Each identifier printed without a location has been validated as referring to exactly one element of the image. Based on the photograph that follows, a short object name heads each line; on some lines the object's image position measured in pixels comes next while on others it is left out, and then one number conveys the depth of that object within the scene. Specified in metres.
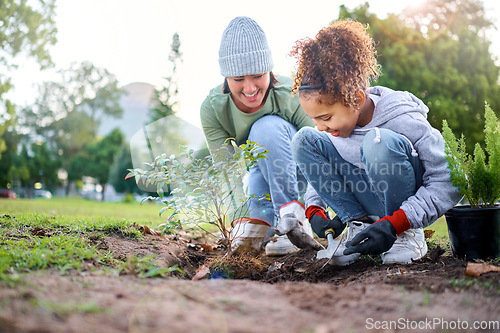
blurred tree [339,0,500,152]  14.86
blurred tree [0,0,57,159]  11.23
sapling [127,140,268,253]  2.67
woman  3.05
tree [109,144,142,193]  30.94
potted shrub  2.29
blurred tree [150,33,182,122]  17.93
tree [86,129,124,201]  33.94
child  2.32
